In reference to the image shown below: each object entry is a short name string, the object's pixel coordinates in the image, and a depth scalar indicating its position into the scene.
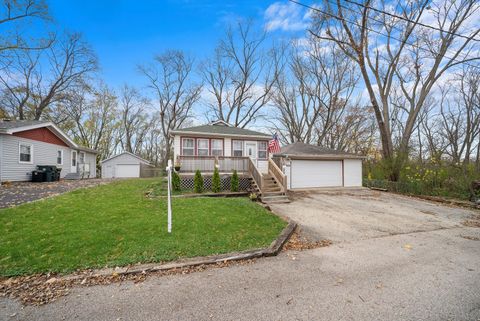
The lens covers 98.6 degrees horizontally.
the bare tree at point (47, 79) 20.22
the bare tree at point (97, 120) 26.97
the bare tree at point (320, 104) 22.28
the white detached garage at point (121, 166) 24.31
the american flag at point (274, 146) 11.23
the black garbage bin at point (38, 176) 12.20
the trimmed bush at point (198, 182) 9.83
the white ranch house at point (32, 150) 10.75
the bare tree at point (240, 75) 24.25
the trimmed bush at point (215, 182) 10.00
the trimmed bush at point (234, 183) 10.42
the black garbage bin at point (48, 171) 12.53
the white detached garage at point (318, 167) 13.80
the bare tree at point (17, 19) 12.87
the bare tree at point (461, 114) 17.94
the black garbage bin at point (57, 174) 13.31
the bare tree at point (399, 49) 13.21
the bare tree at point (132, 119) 30.91
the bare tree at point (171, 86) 26.58
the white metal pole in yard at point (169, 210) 4.49
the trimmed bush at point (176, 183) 10.24
